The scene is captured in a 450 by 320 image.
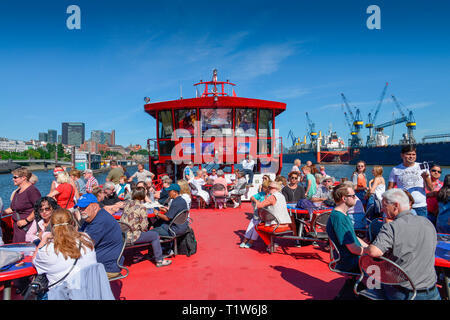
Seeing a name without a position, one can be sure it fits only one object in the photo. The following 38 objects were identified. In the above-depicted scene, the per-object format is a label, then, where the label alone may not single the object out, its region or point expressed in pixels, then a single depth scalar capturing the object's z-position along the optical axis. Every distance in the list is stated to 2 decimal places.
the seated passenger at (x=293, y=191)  5.86
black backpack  4.89
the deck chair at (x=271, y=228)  4.69
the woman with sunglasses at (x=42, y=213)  3.74
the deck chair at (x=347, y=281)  2.83
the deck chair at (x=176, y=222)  4.59
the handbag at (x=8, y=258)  2.57
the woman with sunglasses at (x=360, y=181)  6.19
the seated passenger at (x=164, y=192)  6.05
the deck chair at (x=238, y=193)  9.10
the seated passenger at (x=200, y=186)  8.87
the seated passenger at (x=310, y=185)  6.77
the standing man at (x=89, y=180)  7.03
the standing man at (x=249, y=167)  10.86
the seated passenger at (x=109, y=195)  5.48
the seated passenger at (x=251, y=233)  5.22
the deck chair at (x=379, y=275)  2.22
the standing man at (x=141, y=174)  8.73
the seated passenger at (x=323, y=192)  5.46
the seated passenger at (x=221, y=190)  8.63
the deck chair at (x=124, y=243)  3.21
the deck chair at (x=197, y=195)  9.09
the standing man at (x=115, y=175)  7.93
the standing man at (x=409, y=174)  4.47
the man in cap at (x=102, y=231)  3.16
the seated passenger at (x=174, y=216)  4.65
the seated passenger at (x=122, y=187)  7.34
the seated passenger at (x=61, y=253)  2.39
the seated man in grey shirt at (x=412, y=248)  2.21
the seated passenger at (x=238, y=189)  9.10
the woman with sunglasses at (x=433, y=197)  4.60
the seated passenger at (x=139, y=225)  4.10
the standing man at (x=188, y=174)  9.49
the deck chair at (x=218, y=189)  8.67
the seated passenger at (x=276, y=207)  4.73
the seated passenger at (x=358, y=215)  4.54
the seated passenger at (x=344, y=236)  2.81
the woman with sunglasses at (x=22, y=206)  4.34
